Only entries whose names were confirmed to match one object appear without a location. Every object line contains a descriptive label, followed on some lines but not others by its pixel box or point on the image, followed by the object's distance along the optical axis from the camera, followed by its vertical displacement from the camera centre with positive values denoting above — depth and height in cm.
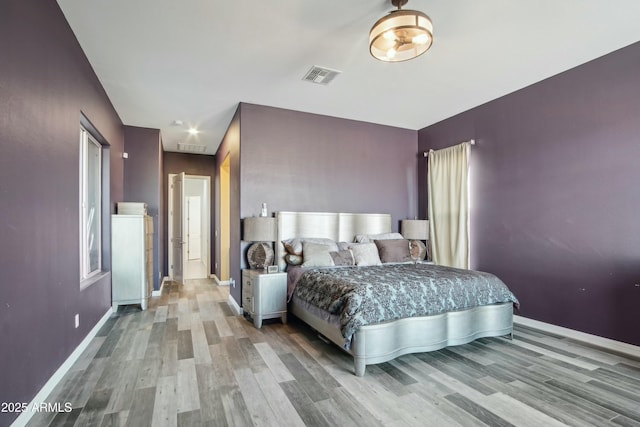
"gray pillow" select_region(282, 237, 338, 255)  415 -34
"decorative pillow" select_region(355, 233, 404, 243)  483 -32
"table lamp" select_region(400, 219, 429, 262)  506 -29
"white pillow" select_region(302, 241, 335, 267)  399 -47
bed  266 -92
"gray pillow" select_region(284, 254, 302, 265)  408 -52
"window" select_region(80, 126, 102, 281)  366 +17
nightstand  388 -93
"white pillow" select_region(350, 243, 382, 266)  423 -49
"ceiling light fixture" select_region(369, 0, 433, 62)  232 +134
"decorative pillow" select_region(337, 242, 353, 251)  445 -41
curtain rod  468 +103
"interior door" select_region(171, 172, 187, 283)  598 -23
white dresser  452 -57
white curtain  473 +15
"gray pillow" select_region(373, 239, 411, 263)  451 -48
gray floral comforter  270 -70
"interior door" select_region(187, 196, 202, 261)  1055 -44
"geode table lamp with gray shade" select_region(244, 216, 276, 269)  398 -25
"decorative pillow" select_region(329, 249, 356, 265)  412 -52
